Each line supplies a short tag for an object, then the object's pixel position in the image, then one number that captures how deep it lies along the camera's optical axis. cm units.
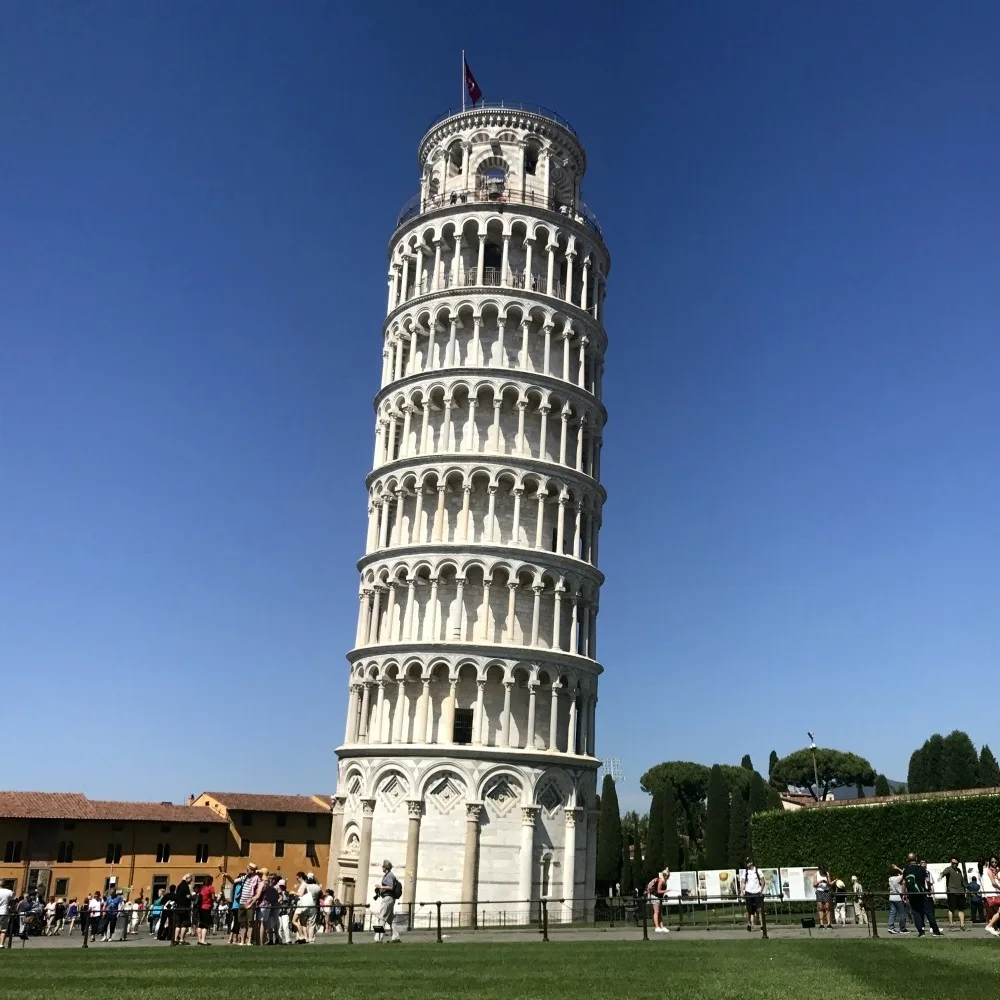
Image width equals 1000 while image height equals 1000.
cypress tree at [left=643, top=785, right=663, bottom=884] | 7644
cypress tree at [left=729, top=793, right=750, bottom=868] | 7319
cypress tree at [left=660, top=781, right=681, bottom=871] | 7525
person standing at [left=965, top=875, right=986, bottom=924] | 2699
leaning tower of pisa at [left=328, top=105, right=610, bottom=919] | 4100
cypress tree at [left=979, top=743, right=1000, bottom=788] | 7156
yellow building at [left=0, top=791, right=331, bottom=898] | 6562
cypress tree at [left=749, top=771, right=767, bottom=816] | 7694
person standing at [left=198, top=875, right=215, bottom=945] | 2598
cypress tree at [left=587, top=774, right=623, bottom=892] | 7438
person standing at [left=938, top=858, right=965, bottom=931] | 2489
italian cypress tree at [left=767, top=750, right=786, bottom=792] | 11025
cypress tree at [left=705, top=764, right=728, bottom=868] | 7388
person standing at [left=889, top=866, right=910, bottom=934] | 2402
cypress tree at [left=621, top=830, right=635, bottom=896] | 7619
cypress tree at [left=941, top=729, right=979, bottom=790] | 7362
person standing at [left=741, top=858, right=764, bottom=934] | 2566
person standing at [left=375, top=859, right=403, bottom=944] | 2509
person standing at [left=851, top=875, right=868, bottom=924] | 3052
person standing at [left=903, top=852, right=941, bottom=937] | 2289
